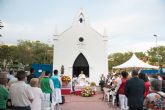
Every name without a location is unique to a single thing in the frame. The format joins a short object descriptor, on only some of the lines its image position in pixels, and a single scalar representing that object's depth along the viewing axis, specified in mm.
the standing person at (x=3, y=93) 3498
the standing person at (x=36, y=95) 4159
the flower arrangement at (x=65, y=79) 12338
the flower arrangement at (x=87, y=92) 11868
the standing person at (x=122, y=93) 5714
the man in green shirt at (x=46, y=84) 5912
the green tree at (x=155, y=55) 34719
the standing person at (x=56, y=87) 6827
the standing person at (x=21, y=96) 3537
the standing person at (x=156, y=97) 2967
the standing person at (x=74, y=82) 13271
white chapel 16813
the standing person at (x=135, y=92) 4048
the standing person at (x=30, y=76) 5688
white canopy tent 12673
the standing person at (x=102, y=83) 13678
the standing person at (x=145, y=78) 4783
